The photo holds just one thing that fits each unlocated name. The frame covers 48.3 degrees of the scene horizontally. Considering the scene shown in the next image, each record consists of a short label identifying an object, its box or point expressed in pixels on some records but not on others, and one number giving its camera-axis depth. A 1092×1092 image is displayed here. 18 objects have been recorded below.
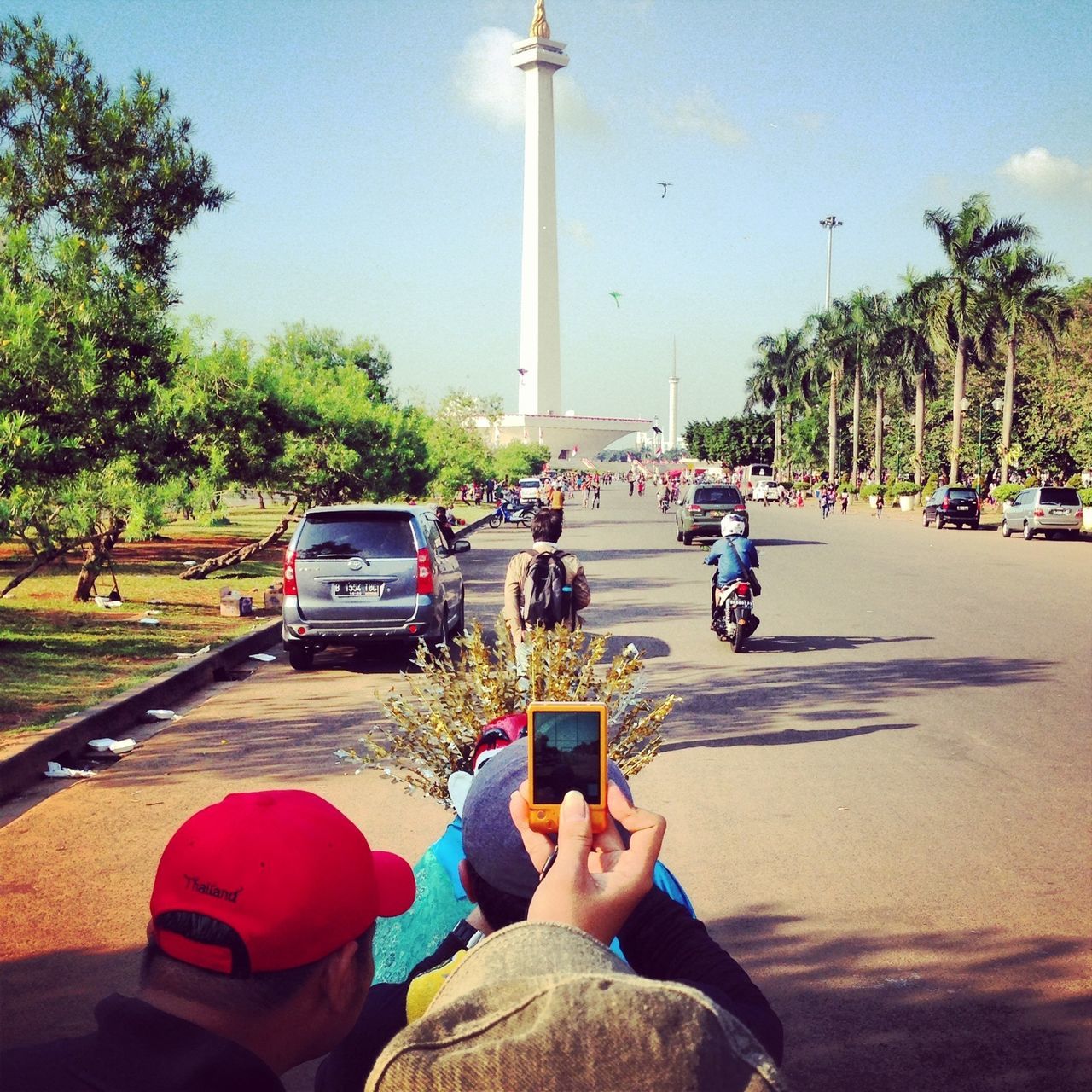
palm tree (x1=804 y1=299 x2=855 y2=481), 79.94
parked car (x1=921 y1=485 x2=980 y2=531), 43.69
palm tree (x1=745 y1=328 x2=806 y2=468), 98.38
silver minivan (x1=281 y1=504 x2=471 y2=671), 12.20
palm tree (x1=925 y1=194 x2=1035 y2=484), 54.81
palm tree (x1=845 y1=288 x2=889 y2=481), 75.06
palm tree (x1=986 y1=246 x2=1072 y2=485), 52.84
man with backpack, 7.71
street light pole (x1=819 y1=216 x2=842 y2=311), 100.25
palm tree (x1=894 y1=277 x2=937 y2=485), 62.62
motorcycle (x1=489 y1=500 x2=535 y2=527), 47.25
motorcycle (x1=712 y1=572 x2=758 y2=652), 13.19
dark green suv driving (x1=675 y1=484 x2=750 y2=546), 32.22
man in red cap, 1.41
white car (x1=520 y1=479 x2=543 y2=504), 54.62
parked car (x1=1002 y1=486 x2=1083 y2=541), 36.69
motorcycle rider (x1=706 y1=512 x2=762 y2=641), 13.28
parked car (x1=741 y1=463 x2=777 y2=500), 76.31
